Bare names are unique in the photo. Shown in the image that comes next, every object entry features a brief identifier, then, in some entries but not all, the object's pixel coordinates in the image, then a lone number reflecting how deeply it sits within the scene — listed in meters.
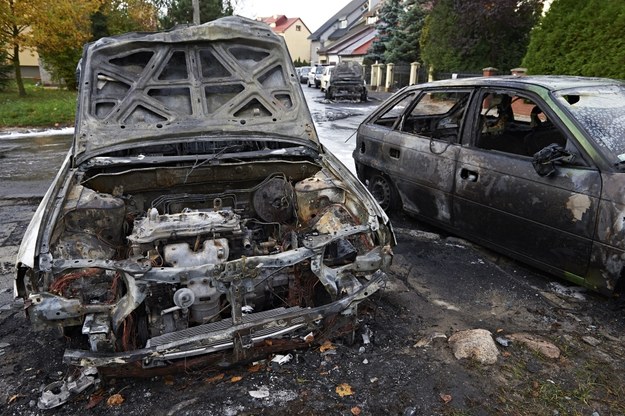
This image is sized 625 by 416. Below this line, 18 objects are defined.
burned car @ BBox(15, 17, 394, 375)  2.58
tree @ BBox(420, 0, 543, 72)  16.45
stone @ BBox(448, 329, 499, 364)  3.11
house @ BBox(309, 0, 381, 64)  40.59
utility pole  16.98
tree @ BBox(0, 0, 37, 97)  15.27
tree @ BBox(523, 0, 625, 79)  9.42
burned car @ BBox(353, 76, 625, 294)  3.38
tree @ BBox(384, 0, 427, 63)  24.27
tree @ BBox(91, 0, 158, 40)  22.31
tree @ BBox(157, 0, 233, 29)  24.00
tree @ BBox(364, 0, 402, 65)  26.73
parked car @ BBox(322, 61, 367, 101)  20.91
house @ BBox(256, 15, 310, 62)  64.19
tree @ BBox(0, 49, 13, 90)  18.72
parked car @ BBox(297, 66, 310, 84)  33.41
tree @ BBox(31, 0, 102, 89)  15.92
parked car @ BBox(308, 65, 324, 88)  28.27
